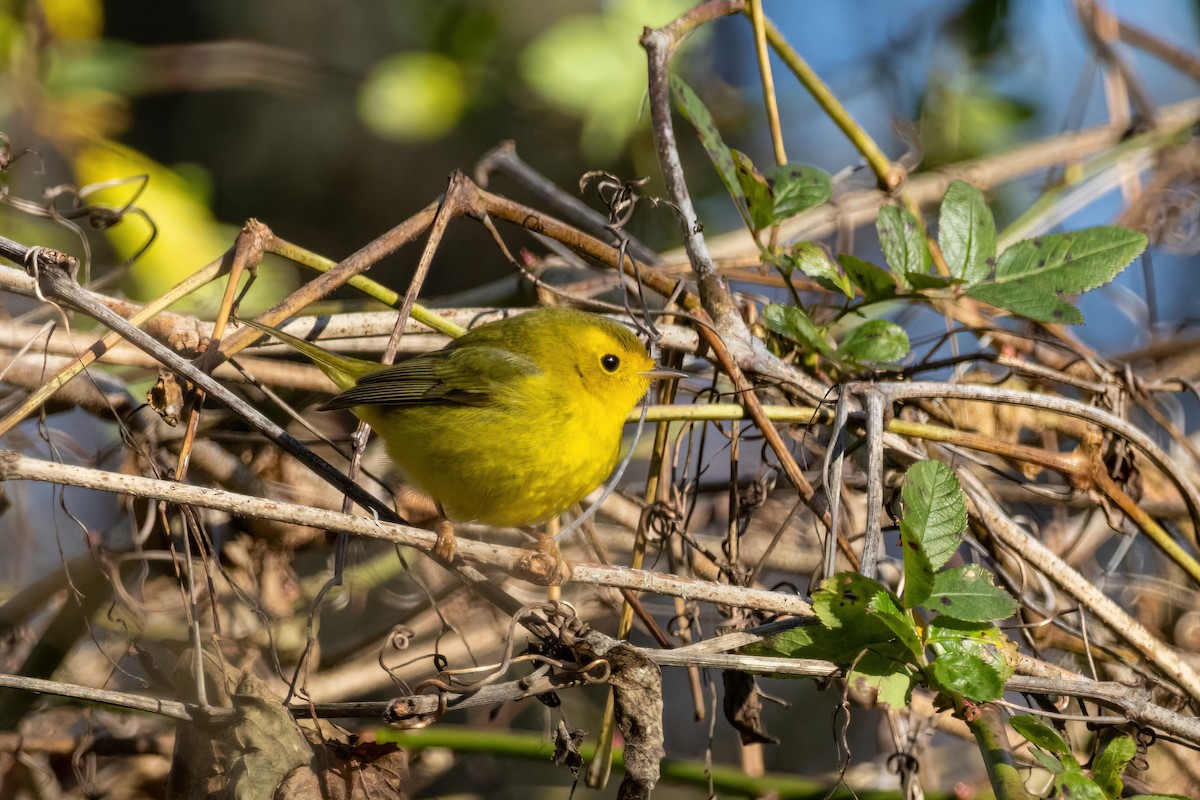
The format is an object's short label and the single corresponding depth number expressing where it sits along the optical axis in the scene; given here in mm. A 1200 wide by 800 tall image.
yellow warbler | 4687
